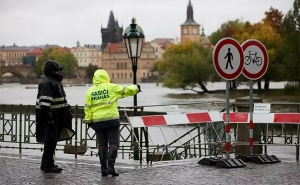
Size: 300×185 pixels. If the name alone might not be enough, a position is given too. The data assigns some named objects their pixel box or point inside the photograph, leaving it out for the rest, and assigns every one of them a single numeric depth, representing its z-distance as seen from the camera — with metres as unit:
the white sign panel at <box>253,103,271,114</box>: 14.15
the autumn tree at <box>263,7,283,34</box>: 109.81
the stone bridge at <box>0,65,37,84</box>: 192.07
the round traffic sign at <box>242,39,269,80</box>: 13.38
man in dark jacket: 11.84
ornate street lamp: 18.88
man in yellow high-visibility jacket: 11.55
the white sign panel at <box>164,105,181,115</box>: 13.82
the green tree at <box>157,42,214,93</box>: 90.94
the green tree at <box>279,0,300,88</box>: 65.19
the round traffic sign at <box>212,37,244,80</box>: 12.45
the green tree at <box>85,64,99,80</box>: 197.31
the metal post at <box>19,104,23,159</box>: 15.08
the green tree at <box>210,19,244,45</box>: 102.88
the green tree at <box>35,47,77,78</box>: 196.05
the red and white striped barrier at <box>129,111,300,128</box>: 13.40
